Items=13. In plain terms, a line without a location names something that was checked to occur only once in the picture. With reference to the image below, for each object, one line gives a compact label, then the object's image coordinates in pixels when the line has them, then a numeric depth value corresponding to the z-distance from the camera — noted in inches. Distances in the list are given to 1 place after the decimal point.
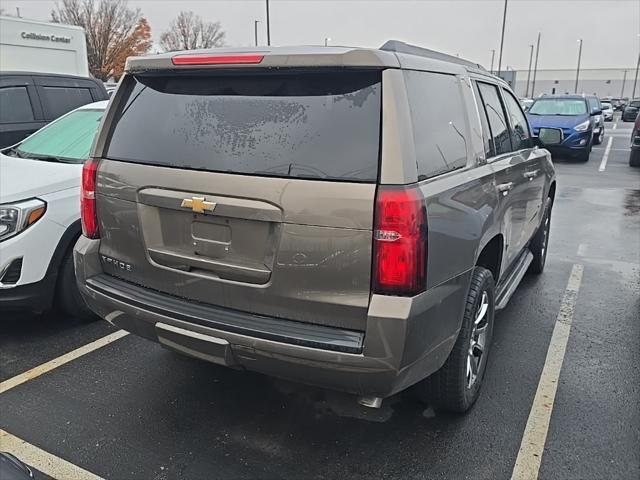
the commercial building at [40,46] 434.9
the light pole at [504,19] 1391.1
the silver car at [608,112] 1312.7
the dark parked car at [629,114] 1065.5
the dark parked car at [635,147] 557.1
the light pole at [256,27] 1437.3
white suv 149.9
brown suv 90.7
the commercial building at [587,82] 3663.9
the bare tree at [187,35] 1903.3
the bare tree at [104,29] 1398.9
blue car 600.7
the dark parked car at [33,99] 286.2
